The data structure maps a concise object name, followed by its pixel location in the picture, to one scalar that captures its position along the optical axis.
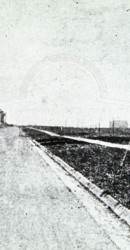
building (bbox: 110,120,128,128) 98.44
